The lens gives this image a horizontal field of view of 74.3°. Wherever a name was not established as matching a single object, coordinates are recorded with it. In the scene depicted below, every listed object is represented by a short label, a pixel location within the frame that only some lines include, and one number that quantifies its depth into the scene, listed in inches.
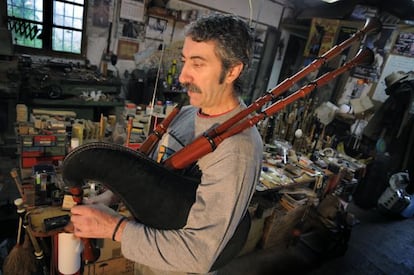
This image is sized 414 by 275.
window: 152.5
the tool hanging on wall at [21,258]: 60.9
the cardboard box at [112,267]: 73.4
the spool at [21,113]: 79.0
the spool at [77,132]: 81.4
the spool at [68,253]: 54.4
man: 33.1
